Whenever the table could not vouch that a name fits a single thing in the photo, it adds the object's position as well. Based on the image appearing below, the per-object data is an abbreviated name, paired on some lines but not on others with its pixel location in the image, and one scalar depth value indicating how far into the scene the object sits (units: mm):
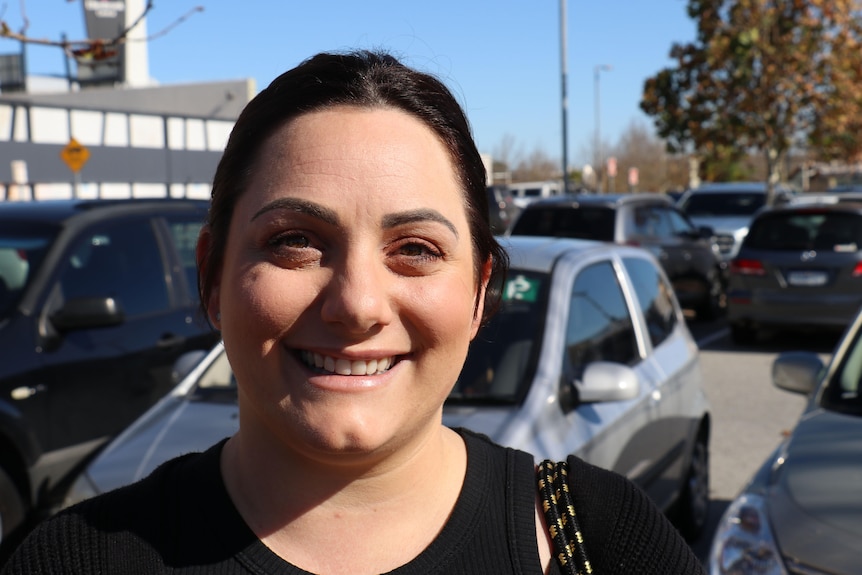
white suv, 18516
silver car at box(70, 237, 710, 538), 4082
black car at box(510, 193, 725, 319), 13039
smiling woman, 1470
